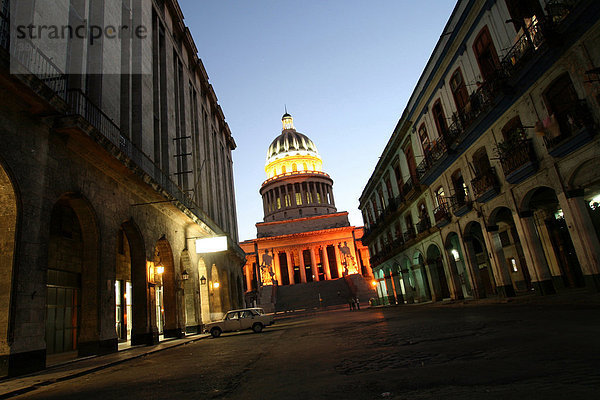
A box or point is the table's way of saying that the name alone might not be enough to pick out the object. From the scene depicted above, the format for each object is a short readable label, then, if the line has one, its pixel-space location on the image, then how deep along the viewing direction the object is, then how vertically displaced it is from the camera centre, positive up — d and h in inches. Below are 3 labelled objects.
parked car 818.3 -23.4
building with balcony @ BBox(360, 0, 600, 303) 475.5 +204.7
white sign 915.4 +162.1
